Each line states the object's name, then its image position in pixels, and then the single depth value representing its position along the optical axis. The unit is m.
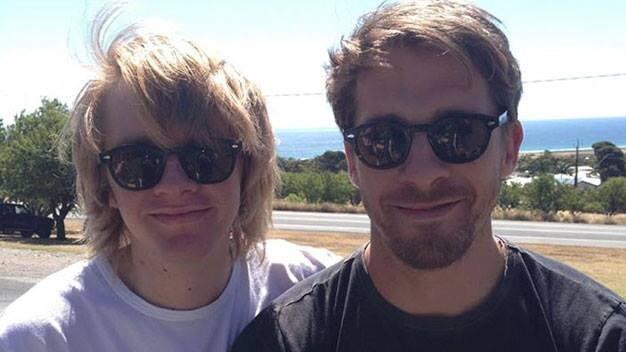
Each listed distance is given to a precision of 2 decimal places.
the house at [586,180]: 51.33
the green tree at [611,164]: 57.34
